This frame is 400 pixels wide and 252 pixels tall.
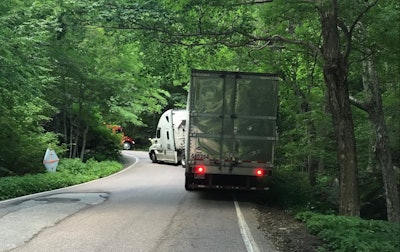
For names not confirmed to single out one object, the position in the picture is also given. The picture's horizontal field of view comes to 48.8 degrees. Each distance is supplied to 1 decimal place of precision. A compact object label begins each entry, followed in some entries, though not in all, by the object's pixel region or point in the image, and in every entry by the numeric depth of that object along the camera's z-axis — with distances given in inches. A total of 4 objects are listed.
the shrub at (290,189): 528.4
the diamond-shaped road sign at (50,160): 762.2
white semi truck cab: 1053.2
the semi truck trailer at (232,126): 506.0
